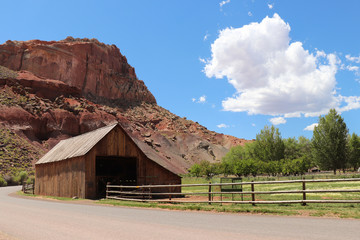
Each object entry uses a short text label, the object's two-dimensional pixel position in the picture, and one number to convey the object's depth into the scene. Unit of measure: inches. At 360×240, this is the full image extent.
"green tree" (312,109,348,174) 2182.6
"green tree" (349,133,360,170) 2444.5
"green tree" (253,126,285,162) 2933.1
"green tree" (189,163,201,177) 3427.7
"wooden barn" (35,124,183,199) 954.1
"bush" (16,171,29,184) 2205.0
